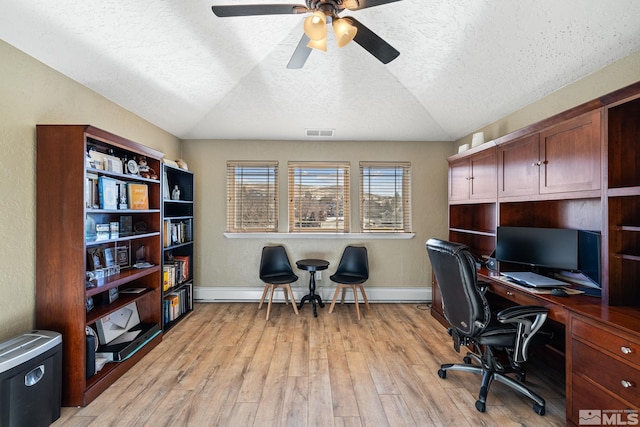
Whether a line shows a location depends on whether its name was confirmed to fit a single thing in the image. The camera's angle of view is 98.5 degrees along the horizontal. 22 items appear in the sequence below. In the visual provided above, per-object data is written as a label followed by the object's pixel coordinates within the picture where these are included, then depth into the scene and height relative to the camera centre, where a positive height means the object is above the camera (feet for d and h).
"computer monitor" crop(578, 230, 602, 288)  6.64 -1.04
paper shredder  4.83 -3.13
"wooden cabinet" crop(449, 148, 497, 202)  9.12 +1.31
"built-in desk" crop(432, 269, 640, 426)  4.57 -2.61
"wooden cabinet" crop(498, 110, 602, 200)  5.97 +1.33
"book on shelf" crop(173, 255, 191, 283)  11.75 -2.27
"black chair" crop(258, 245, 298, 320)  12.19 -2.51
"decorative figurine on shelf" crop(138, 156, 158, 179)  8.93 +1.42
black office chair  6.09 -2.52
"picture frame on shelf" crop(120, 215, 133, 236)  8.79 -0.38
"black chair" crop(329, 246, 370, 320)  12.21 -2.50
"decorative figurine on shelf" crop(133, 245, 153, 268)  9.41 -1.51
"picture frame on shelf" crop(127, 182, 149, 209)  8.28 +0.53
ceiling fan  4.86 +3.65
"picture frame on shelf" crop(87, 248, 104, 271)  7.56 -1.30
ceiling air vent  12.49 +3.70
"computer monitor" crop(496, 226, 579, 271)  7.23 -0.97
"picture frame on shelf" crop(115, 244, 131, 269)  8.77 -1.39
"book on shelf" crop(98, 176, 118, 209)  7.18 +0.54
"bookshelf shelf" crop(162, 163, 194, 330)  10.62 -1.32
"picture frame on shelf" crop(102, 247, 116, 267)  8.15 -1.31
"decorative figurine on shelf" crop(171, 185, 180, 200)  11.44 +0.82
